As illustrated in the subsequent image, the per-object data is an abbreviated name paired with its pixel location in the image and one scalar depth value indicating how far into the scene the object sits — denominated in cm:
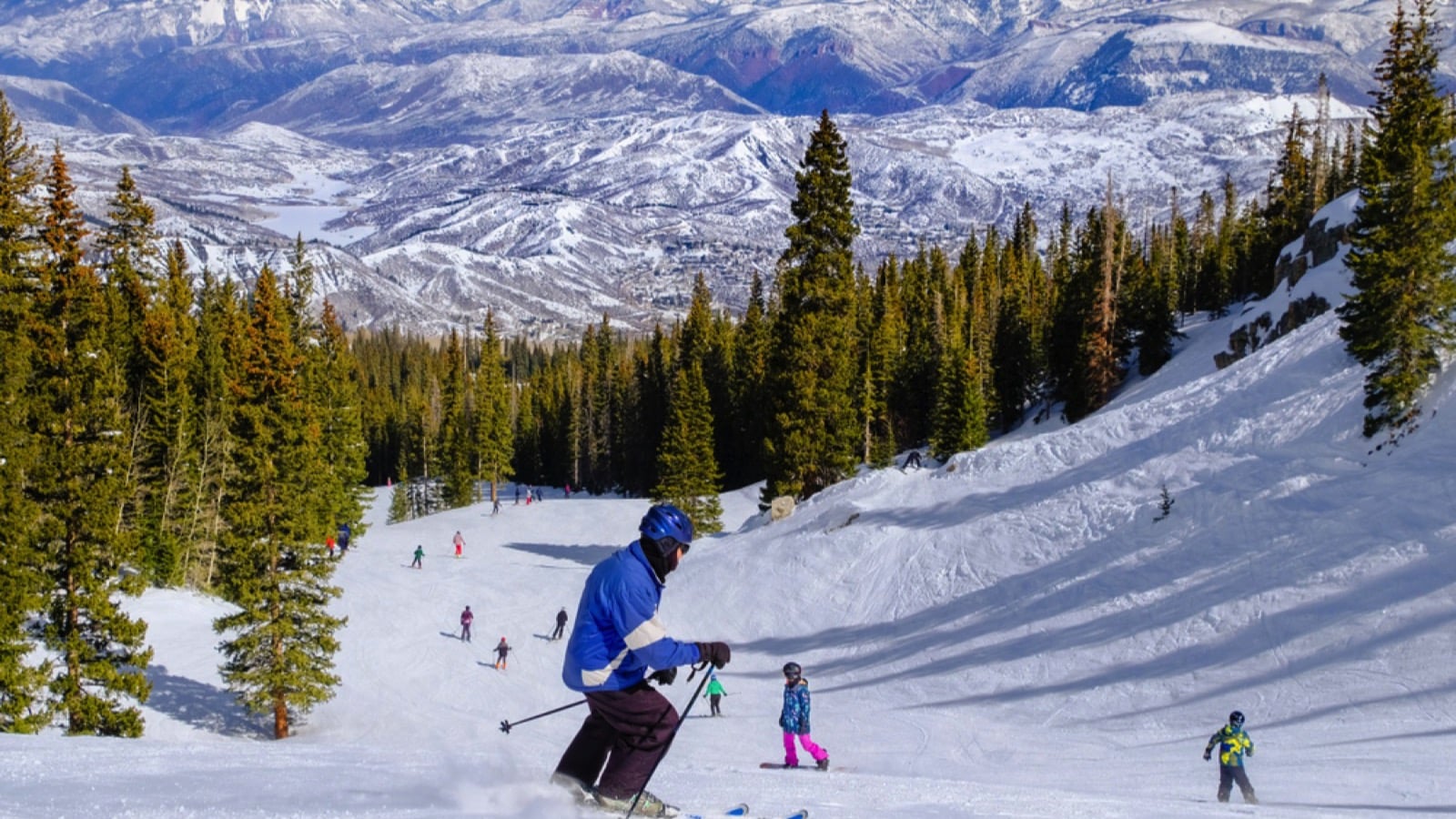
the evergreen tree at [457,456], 7325
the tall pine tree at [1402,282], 2319
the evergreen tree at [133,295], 3731
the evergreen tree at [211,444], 3988
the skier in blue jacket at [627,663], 669
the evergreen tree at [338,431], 5116
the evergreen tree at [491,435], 7406
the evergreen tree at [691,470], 5238
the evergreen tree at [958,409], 5262
